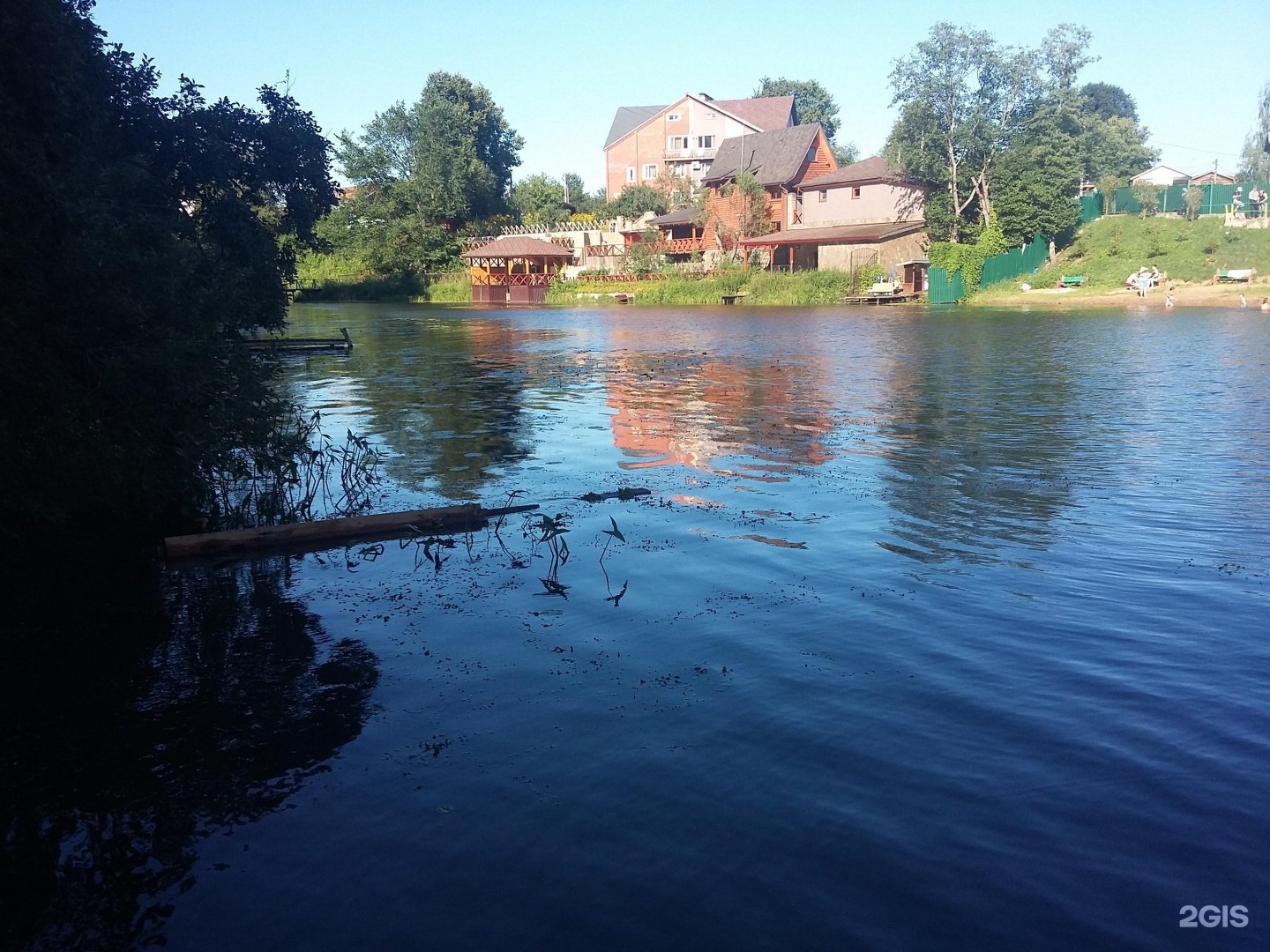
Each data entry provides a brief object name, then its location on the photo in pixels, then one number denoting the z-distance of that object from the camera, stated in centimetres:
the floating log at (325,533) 1044
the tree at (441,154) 8656
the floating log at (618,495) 1338
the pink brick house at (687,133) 8538
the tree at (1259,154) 7381
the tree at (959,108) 6188
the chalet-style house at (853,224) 6400
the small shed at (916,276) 6225
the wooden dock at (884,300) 6156
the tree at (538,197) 9469
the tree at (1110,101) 12700
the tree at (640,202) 8281
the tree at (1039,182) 6056
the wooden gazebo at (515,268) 7888
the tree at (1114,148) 8112
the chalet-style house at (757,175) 7306
